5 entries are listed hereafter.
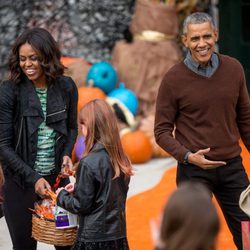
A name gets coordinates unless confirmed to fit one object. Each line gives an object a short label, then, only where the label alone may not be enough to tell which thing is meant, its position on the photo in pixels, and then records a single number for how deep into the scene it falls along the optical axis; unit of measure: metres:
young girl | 8.35
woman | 9.02
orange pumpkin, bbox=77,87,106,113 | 17.05
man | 9.15
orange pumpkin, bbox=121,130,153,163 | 16.64
